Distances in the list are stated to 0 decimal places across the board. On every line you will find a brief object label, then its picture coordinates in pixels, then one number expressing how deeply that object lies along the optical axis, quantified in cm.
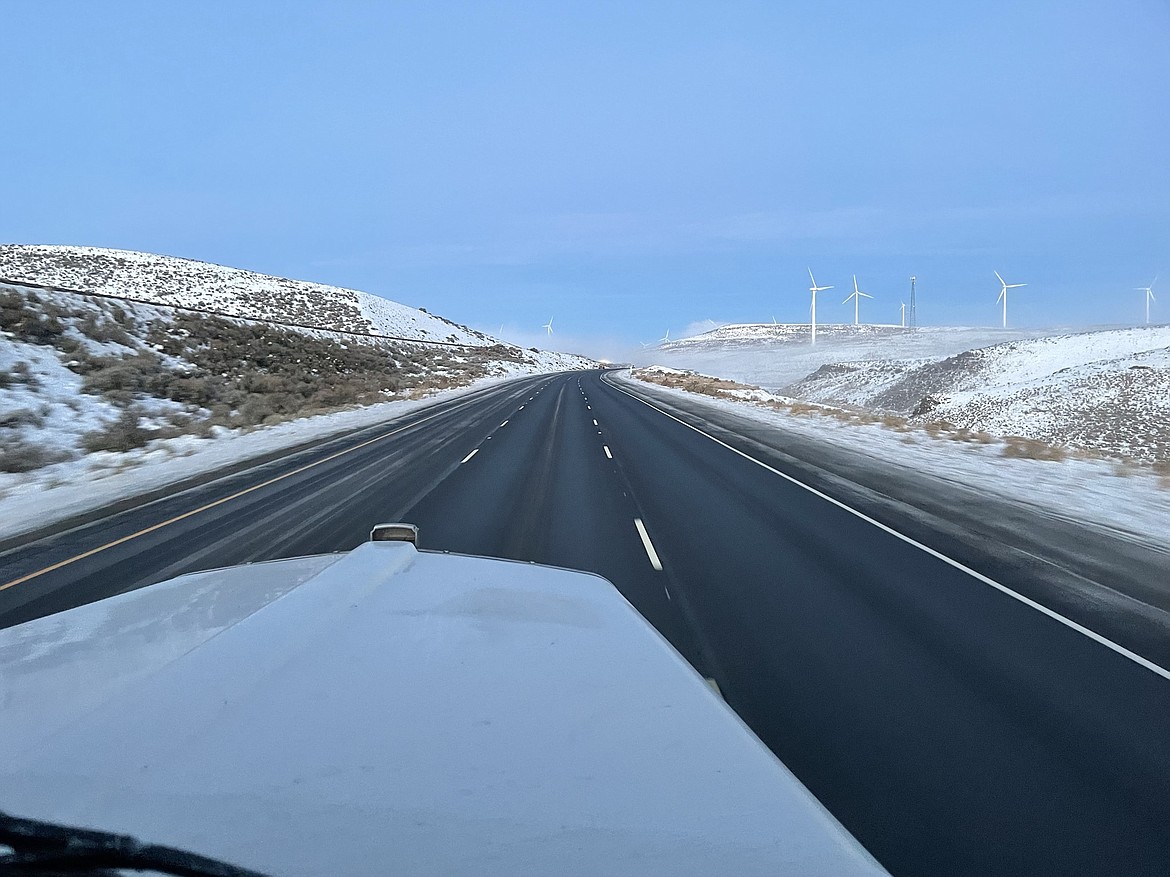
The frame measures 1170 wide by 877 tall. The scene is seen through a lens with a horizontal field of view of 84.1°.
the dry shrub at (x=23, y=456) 1312
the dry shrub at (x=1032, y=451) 1477
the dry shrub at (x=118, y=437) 1575
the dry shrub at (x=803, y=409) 2840
